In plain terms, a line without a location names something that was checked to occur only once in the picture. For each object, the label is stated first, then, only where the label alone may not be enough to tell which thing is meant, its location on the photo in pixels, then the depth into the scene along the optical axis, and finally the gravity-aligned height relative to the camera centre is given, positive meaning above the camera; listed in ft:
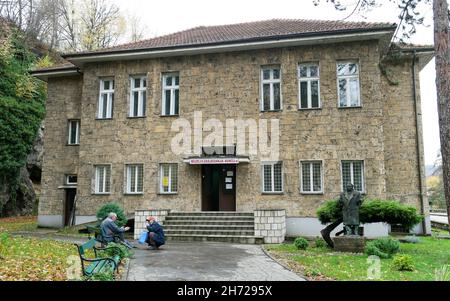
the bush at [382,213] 42.75 -2.38
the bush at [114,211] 56.24 -3.13
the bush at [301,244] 44.88 -5.90
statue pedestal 42.14 -5.51
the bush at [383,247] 38.75 -5.53
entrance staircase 53.87 -5.17
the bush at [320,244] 47.44 -6.23
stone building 61.41 +11.07
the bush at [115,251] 33.35 -5.11
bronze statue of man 42.42 -1.89
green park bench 23.83 -4.90
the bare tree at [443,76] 33.91 +9.75
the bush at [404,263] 31.91 -5.72
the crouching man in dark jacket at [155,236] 43.75 -4.97
